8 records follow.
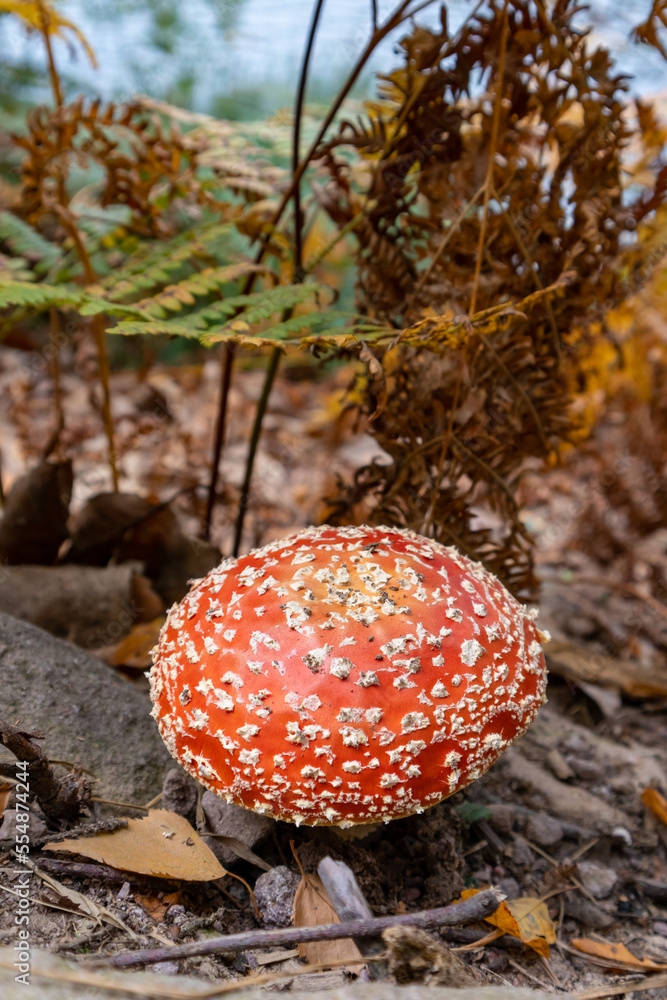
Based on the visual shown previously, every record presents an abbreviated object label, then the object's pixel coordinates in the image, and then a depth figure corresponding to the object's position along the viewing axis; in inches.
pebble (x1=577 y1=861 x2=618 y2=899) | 14.8
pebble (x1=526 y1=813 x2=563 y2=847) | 15.2
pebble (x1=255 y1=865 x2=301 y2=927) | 13.3
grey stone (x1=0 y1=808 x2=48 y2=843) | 13.1
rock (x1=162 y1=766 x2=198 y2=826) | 14.3
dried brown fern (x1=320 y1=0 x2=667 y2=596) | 15.3
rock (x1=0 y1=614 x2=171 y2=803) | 14.3
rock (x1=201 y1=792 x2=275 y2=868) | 13.9
